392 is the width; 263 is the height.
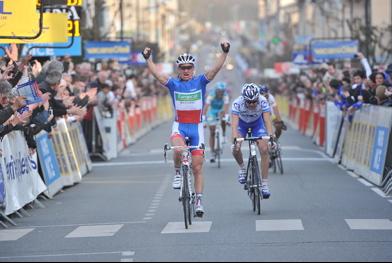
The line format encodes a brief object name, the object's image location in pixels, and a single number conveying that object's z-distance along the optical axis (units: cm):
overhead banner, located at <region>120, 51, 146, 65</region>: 5254
